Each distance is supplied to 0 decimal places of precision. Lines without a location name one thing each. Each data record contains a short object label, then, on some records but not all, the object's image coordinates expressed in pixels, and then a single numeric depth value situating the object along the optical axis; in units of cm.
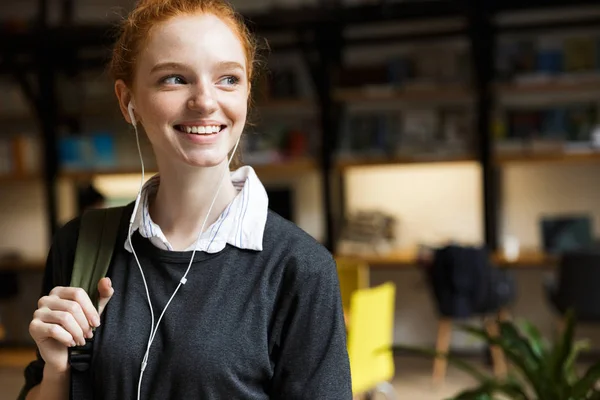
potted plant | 191
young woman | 119
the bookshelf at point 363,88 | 676
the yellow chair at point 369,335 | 439
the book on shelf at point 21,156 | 784
